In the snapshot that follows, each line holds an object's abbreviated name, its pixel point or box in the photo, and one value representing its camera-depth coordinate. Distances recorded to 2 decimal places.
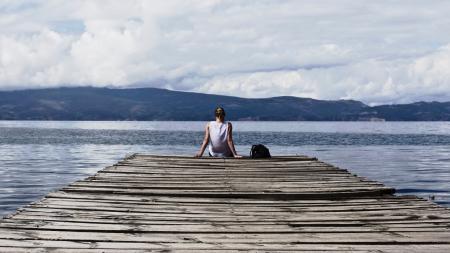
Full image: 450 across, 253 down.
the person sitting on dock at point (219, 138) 18.78
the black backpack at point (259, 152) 19.75
